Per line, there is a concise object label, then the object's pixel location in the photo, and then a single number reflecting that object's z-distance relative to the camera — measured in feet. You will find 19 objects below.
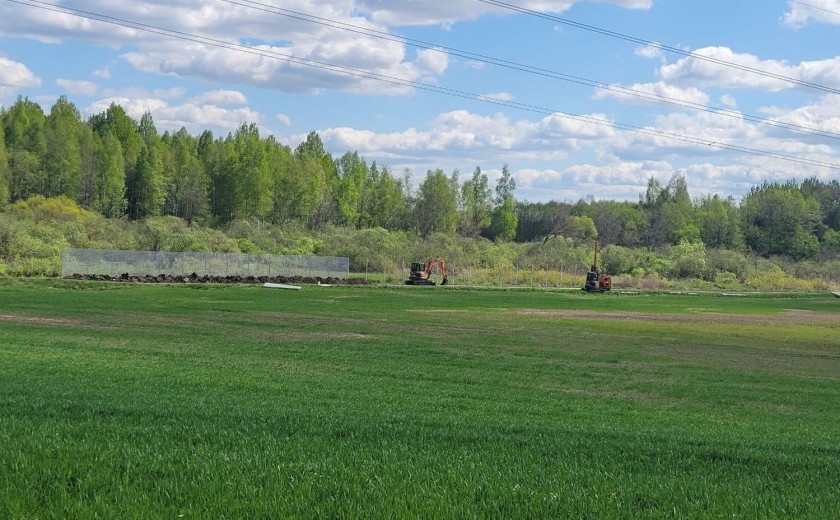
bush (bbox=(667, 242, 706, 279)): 415.85
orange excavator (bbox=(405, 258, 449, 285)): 278.26
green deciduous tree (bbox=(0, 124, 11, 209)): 378.94
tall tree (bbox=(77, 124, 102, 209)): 432.25
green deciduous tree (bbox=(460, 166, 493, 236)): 588.50
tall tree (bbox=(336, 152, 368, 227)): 517.55
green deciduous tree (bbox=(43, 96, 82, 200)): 420.36
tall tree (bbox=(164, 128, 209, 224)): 460.96
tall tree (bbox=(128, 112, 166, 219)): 447.83
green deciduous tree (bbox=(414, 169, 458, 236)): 529.04
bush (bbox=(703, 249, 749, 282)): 418.31
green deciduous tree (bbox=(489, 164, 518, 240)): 584.81
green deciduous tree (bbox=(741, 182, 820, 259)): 535.19
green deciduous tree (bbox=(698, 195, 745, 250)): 554.46
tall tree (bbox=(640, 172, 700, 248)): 561.84
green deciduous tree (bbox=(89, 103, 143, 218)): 462.60
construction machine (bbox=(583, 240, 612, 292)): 284.82
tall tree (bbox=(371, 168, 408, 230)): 537.65
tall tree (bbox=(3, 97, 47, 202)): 412.16
